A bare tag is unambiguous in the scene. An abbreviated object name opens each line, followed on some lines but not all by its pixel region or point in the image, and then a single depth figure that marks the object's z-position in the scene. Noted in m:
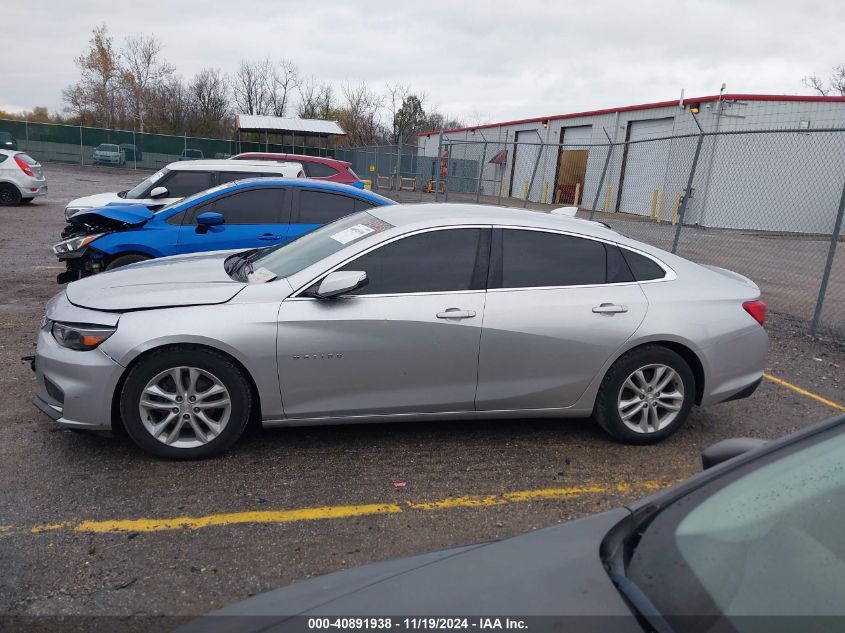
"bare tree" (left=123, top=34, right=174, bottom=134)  57.16
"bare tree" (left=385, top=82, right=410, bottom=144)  59.59
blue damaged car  7.18
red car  12.66
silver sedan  3.97
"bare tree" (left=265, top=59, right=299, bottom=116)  64.06
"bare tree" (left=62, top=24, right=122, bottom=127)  58.97
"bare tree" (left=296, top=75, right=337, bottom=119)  60.81
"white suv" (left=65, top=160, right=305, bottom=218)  10.22
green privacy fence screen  38.03
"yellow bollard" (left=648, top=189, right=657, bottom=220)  22.80
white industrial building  20.64
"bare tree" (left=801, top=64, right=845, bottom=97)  52.03
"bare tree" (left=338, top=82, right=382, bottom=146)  56.28
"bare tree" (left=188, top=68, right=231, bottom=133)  55.59
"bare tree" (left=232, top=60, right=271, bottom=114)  63.53
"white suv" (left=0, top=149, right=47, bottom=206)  18.17
